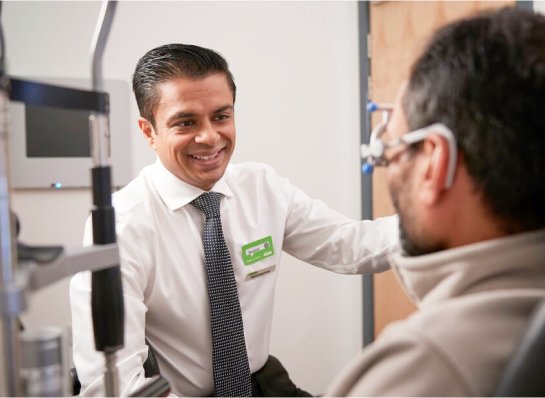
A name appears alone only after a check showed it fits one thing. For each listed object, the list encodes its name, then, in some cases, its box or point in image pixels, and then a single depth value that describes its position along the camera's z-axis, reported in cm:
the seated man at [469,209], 59
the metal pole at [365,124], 262
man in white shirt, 139
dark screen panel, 224
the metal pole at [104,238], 75
